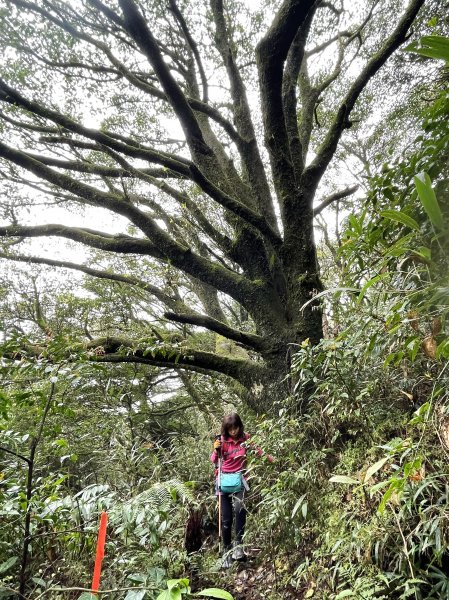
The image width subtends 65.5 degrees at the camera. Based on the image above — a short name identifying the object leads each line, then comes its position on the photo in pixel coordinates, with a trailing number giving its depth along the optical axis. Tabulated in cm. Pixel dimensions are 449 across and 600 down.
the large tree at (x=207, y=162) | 349
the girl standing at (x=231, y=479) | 304
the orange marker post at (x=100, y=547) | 140
